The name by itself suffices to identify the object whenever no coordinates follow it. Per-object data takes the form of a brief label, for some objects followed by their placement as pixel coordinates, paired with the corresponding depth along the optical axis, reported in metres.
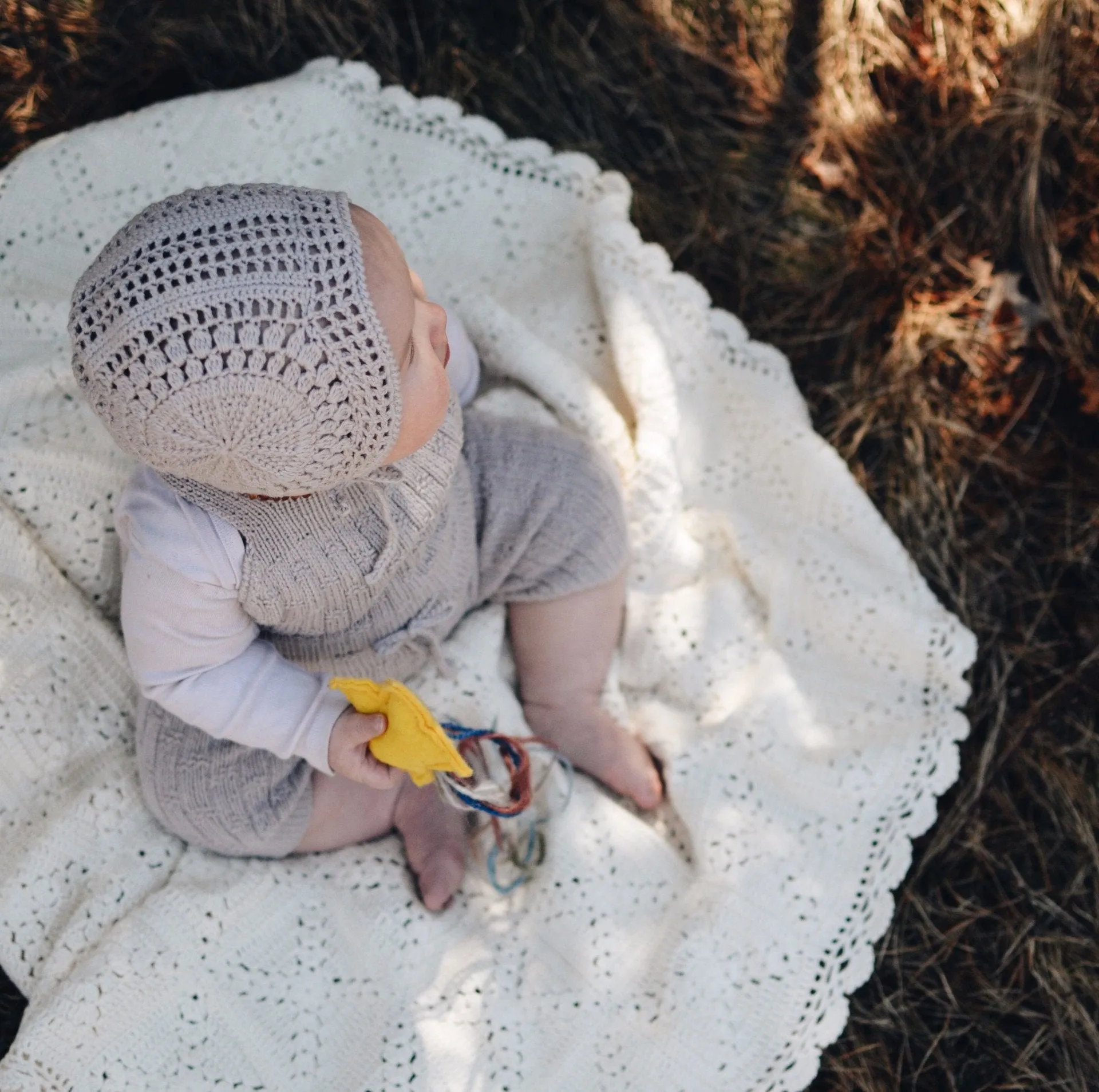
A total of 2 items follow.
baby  1.12
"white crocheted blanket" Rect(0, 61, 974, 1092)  1.62
